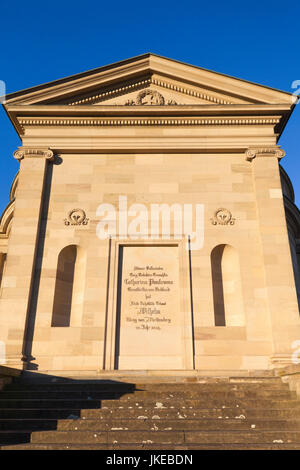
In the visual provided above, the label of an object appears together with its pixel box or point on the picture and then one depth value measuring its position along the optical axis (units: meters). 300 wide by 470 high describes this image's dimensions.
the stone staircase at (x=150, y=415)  7.54
